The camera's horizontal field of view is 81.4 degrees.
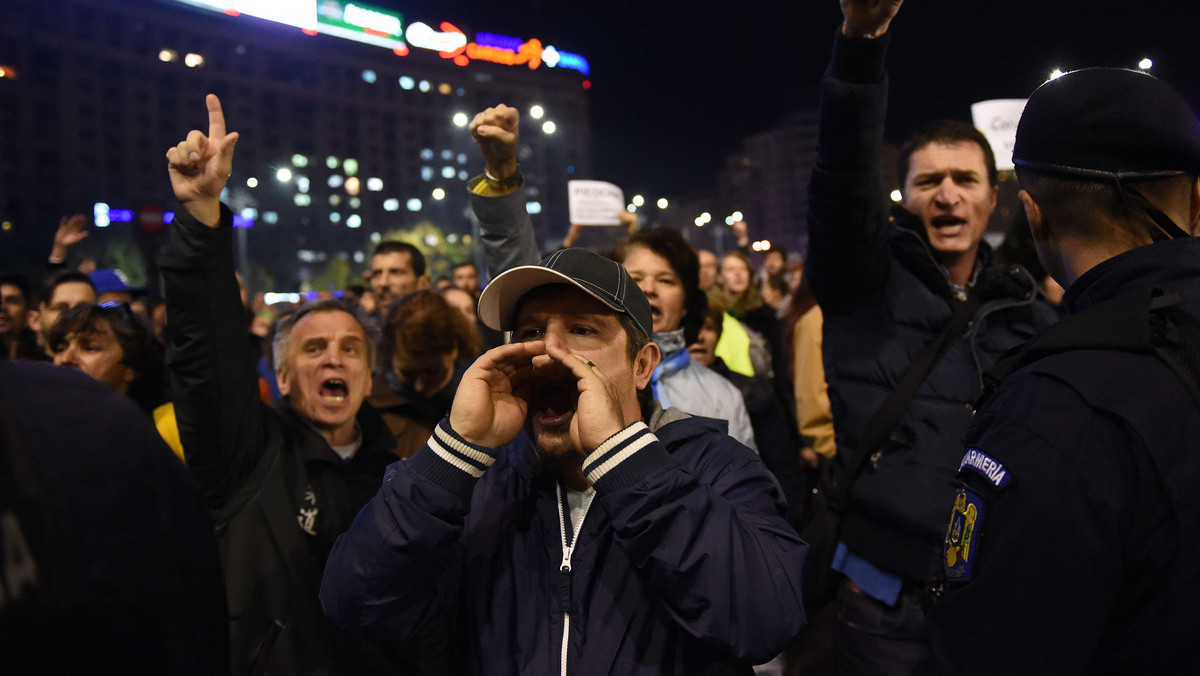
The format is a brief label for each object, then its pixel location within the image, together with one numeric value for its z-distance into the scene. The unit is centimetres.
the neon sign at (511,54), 7969
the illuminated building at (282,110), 5584
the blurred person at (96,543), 75
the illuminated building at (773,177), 8781
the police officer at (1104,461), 129
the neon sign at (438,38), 5972
